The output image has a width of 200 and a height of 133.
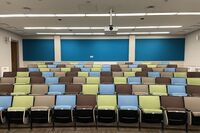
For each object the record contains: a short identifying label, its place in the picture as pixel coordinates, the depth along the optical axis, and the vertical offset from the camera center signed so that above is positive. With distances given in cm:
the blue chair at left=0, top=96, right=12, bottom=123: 395 -105
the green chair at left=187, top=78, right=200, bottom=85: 587 -77
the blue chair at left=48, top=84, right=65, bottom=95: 508 -91
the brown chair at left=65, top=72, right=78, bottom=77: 689 -59
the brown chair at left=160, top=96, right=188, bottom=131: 350 -126
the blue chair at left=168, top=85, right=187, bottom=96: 491 -91
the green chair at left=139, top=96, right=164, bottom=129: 356 -118
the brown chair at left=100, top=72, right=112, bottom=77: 692 -59
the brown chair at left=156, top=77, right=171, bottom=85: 597 -75
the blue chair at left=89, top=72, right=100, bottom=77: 701 -60
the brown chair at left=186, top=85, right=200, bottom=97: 494 -92
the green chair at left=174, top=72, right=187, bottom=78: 694 -60
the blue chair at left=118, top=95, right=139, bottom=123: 359 -124
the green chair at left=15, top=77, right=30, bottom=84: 612 -77
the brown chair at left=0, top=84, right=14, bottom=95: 512 -92
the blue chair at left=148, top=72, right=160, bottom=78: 696 -60
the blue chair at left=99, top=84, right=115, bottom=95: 497 -92
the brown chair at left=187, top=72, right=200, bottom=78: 699 -60
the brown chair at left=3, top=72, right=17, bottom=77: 702 -60
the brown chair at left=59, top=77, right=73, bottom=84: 600 -75
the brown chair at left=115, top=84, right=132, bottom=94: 500 -92
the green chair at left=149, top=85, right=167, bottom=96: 492 -91
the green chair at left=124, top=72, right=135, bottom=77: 687 -59
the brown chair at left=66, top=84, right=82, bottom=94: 505 -90
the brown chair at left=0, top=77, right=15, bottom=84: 611 -76
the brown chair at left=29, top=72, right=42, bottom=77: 707 -60
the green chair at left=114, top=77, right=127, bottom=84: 590 -74
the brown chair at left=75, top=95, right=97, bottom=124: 366 -125
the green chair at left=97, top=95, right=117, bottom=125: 363 -125
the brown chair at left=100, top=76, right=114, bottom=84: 590 -74
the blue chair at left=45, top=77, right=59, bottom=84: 605 -76
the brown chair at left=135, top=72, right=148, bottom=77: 688 -59
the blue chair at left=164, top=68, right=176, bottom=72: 816 -46
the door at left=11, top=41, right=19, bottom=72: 1203 +55
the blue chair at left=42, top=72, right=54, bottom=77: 709 -61
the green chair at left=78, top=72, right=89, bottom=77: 690 -59
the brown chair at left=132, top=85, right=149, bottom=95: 501 -92
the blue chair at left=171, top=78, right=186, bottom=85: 593 -78
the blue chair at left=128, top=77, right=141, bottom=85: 592 -74
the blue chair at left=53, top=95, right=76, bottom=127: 363 -124
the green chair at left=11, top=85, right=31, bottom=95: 505 -93
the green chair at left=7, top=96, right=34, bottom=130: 359 -125
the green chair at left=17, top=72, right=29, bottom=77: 710 -61
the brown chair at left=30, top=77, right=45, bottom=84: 607 -76
